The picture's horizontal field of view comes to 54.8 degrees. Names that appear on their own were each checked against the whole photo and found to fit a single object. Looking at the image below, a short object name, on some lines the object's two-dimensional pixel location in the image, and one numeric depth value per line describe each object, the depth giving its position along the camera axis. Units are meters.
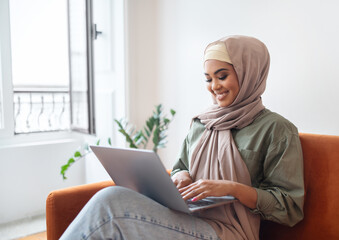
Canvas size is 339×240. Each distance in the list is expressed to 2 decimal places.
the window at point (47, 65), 2.81
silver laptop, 1.01
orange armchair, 1.19
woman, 1.05
